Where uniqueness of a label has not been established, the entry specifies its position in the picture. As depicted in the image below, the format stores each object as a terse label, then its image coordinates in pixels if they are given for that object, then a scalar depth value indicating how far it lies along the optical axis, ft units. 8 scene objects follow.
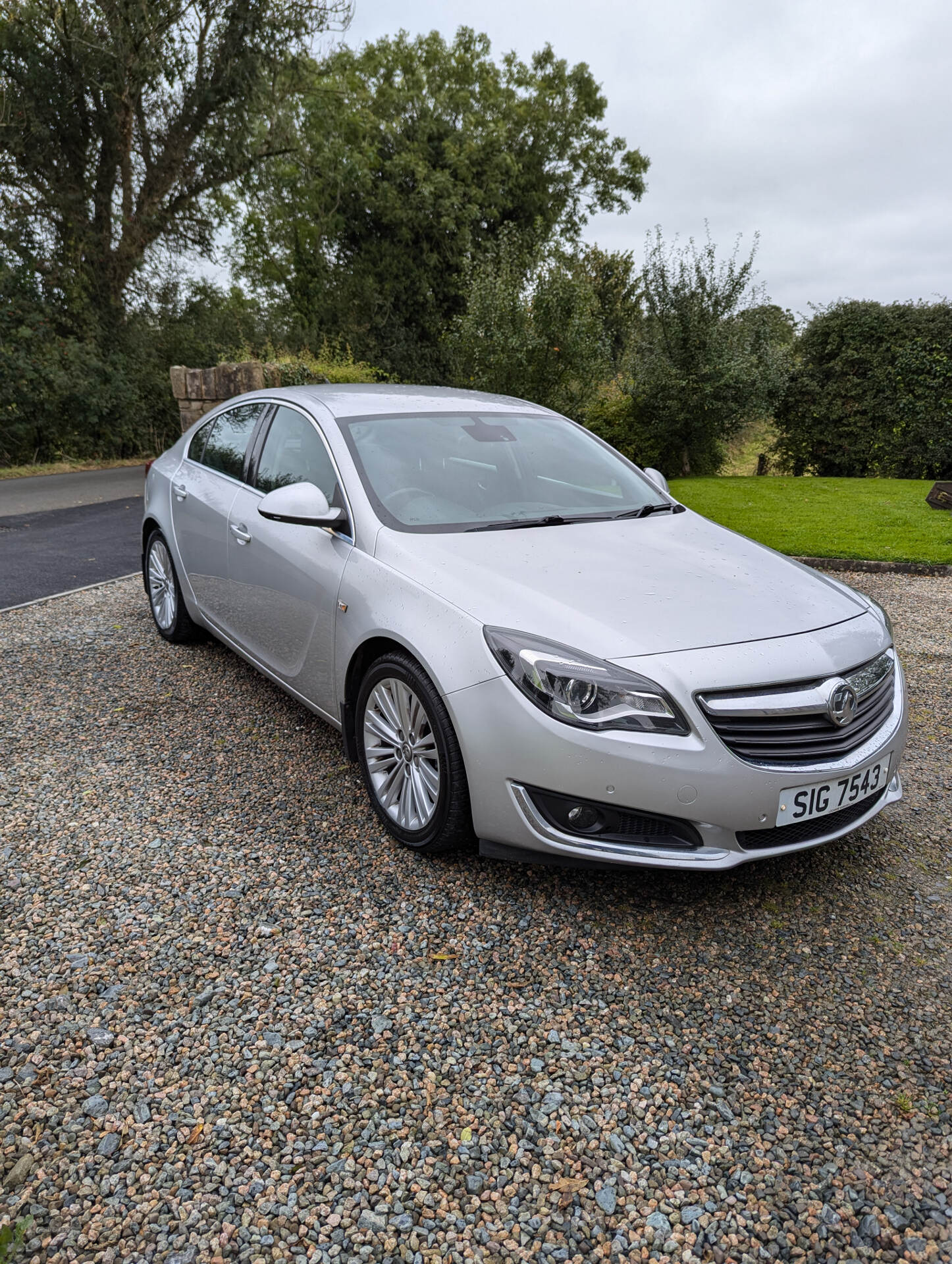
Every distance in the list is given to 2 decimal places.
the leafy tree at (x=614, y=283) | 103.24
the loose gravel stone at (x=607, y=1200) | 6.04
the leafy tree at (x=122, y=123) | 51.13
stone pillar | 39.52
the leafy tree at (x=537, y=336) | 44.16
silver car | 8.30
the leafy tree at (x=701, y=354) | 48.47
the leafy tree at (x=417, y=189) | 82.69
